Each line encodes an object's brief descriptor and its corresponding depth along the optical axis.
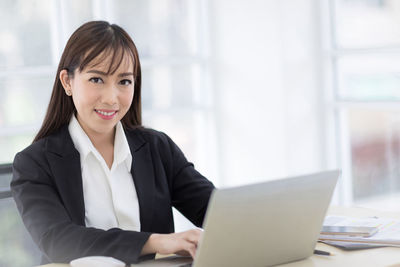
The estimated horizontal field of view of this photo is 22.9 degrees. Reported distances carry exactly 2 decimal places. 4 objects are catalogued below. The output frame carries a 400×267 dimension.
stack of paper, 1.85
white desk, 1.75
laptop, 1.61
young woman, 1.91
